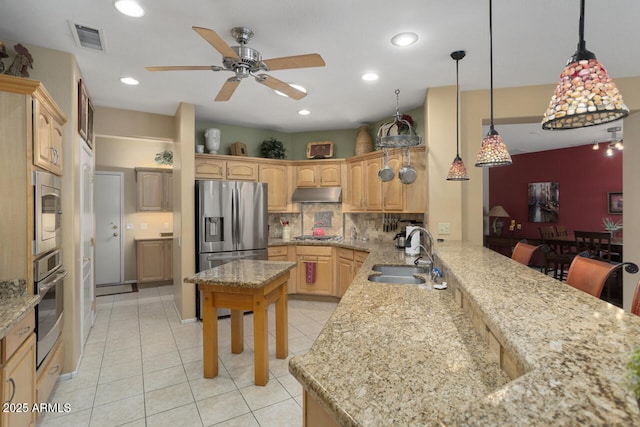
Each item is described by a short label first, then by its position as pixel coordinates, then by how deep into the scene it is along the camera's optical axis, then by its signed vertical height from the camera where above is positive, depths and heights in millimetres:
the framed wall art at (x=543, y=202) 7117 +203
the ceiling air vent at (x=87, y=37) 2280 +1312
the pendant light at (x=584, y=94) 990 +368
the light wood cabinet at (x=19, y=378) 1489 -824
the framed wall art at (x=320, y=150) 5035 +982
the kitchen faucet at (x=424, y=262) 2707 -430
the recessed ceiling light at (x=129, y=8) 1979 +1300
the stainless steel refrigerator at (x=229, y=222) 3994 -114
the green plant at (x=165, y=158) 5812 +1008
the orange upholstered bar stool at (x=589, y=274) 1664 -346
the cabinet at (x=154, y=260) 5617 -810
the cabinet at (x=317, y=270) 4684 -836
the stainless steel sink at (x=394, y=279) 2568 -545
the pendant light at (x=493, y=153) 2041 +371
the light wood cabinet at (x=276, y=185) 4855 +430
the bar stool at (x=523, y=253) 2607 -349
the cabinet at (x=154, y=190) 5742 +438
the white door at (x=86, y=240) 3020 -268
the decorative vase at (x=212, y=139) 4406 +1016
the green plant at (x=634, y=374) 487 -254
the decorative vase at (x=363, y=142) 4672 +1019
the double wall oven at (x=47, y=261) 2008 -314
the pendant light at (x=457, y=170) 2713 +353
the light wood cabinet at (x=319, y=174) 4883 +596
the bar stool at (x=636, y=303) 1279 -376
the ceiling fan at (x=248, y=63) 2057 +1004
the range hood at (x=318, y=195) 4770 +266
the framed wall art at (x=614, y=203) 6279 +136
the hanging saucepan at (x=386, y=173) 3781 +456
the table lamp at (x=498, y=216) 7504 -117
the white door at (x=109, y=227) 5609 -226
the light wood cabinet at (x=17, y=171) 1887 +263
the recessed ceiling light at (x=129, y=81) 3123 +1314
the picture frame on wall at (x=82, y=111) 2889 +973
